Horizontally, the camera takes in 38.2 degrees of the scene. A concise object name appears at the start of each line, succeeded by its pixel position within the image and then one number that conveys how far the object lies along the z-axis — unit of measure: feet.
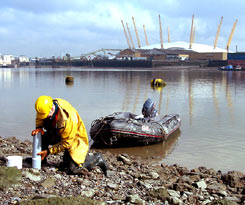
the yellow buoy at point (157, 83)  131.44
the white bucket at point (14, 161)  19.84
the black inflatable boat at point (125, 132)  36.27
